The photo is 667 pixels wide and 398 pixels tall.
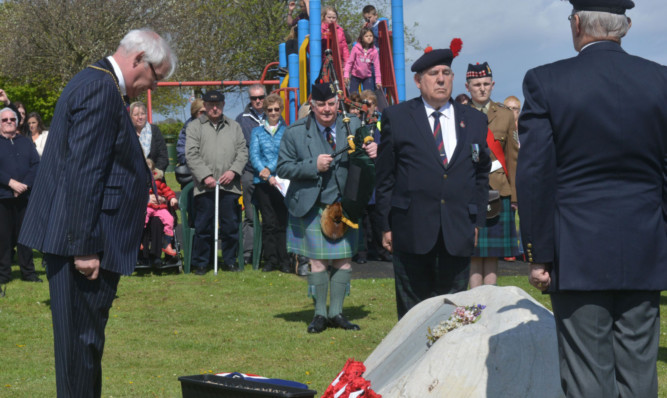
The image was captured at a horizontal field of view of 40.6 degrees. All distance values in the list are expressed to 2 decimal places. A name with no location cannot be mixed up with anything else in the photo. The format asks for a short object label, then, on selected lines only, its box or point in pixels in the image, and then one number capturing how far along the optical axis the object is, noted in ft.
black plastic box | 15.15
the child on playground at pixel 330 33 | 51.55
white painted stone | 15.26
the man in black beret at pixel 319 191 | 26.76
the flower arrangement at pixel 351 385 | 16.26
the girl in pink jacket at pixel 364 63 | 51.29
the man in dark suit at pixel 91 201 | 14.69
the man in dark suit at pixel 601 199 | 12.66
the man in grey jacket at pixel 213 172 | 39.78
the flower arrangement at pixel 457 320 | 17.10
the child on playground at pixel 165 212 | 39.65
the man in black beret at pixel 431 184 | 20.99
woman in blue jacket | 38.37
